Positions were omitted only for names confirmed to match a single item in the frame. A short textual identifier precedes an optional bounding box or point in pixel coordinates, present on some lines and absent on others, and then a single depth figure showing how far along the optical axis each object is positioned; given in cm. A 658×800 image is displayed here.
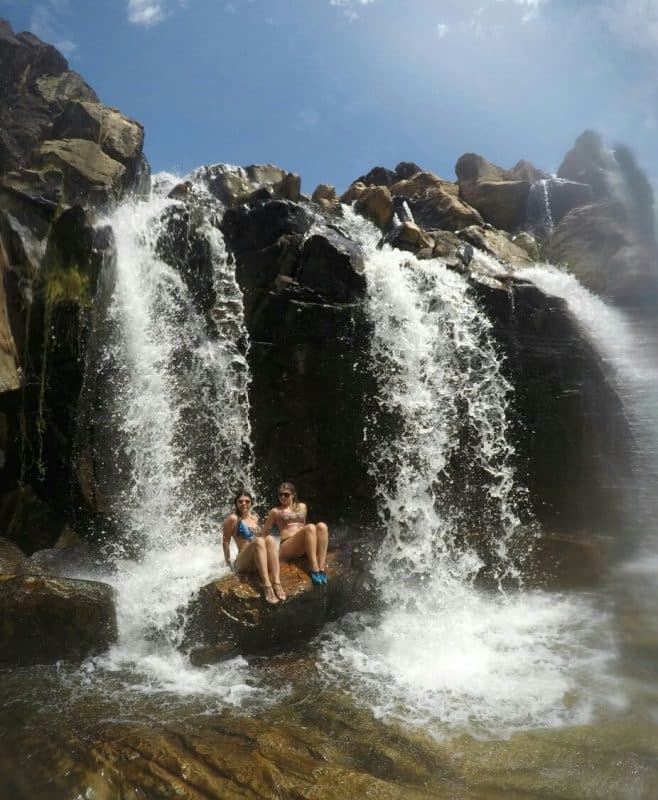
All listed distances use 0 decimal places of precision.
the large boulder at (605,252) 1413
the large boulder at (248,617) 661
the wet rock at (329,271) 1114
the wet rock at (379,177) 2637
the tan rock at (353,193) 2028
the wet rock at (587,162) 2362
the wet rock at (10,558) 855
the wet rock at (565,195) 2097
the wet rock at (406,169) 2773
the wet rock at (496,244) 1512
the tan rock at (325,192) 2153
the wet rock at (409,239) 1338
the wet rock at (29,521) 1069
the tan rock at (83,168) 1465
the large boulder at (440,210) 1936
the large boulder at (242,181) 1725
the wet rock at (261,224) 1177
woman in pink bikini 728
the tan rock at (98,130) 1712
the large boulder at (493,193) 2150
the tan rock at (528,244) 1700
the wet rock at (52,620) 639
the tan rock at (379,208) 1706
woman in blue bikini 679
